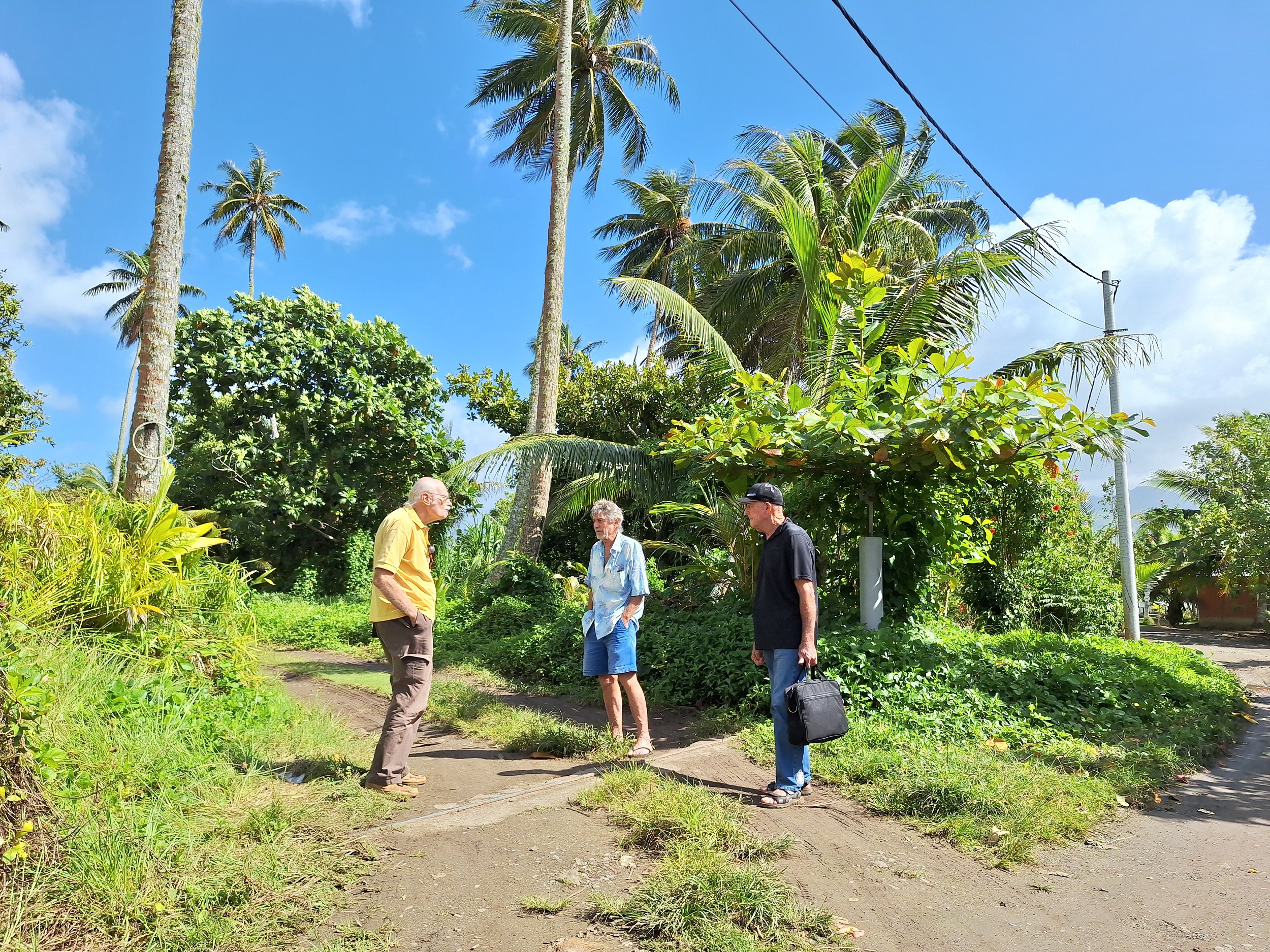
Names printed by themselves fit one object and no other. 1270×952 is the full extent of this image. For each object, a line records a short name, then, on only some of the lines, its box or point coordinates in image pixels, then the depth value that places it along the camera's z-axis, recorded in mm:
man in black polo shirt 4684
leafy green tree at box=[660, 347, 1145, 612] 6539
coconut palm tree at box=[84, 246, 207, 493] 36750
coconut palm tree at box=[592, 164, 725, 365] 26875
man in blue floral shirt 5539
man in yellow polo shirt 4613
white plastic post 7809
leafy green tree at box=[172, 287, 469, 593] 16359
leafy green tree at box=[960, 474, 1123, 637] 12844
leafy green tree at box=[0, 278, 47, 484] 18344
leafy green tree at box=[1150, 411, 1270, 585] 17844
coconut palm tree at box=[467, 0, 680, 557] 17188
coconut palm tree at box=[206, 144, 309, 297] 35094
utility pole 14570
